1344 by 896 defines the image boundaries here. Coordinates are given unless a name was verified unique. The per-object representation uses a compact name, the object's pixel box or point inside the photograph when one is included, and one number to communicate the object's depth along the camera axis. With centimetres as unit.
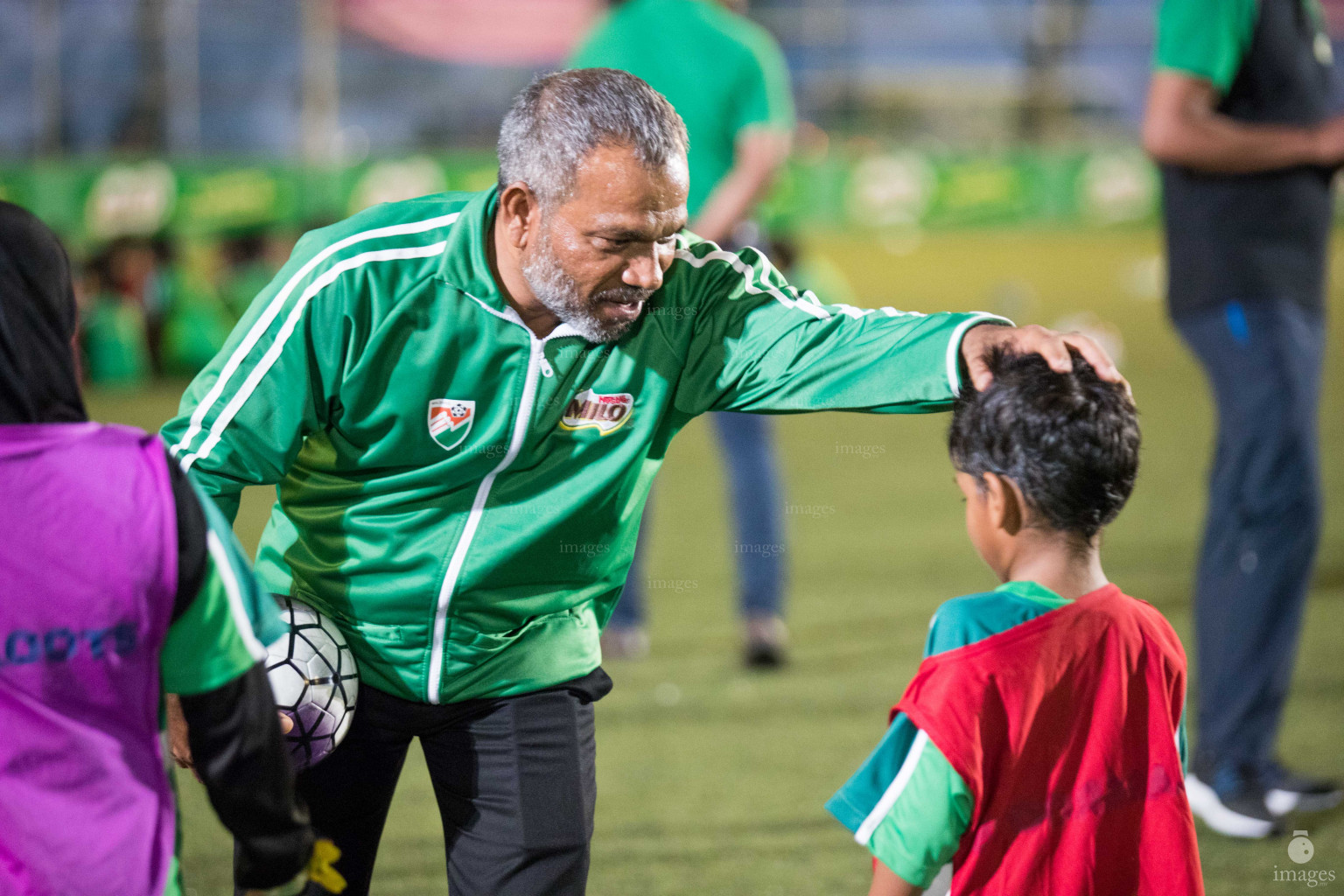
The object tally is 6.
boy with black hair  352
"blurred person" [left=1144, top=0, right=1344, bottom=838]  696
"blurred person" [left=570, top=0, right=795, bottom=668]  962
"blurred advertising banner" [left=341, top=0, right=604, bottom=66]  4228
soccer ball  432
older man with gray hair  422
